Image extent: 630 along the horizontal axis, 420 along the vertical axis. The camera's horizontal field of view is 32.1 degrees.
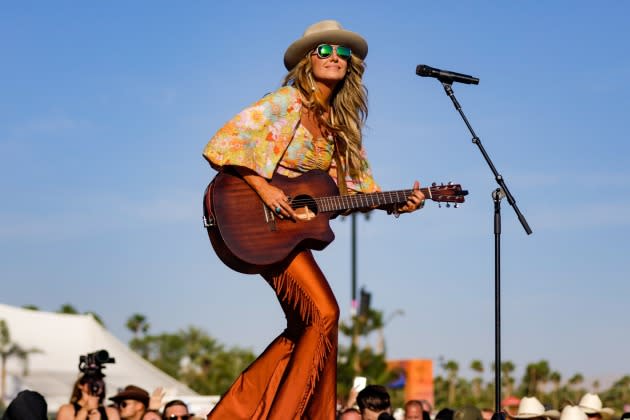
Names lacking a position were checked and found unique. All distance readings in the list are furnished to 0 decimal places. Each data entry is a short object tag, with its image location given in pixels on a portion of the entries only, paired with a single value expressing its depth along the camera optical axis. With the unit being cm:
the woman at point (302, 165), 589
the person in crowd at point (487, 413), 1214
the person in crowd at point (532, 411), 1064
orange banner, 4042
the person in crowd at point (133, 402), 1023
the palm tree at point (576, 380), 6444
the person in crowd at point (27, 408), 684
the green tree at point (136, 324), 7794
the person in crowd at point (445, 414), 961
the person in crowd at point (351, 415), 871
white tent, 2628
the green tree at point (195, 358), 5372
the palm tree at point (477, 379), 6798
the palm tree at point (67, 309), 6719
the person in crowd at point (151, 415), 910
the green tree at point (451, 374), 6573
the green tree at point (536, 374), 6256
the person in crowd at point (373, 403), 884
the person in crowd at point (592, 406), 1105
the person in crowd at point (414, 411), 919
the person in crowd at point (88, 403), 848
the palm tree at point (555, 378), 6425
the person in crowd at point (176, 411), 921
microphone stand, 612
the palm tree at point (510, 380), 5269
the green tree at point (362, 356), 3428
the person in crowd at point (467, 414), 843
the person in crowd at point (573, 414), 925
